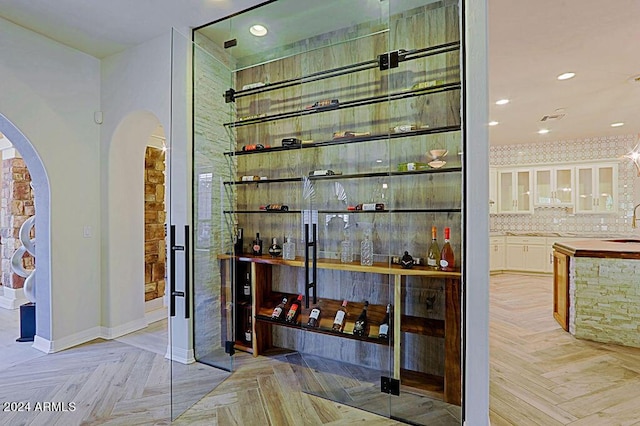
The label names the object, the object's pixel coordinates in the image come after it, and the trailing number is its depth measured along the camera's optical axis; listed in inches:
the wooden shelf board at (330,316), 106.0
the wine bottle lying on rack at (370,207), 109.5
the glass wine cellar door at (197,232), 114.9
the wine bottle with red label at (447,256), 93.9
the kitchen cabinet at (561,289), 152.7
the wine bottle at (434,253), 98.2
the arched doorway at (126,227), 145.6
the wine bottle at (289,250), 123.5
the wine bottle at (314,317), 115.0
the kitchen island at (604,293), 136.9
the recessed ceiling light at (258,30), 119.6
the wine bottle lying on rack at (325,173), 117.8
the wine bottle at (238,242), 130.7
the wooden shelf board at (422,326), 92.9
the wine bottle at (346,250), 113.7
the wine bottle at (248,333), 128.2
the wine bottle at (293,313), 118.5
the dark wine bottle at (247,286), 129.3
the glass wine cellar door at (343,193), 96.4
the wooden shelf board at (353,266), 90.7
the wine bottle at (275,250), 125.0
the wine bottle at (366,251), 109.1
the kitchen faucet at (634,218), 246.8
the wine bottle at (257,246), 129.0
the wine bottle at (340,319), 108.8
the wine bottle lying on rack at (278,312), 120.3
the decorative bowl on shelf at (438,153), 97.8
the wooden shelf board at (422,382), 93.0
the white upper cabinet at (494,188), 298.2
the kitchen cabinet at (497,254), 287.3
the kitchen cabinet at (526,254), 275.4
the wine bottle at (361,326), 104.7
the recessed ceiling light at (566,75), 145.4
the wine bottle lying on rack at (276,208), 125.1
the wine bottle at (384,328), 101.9
